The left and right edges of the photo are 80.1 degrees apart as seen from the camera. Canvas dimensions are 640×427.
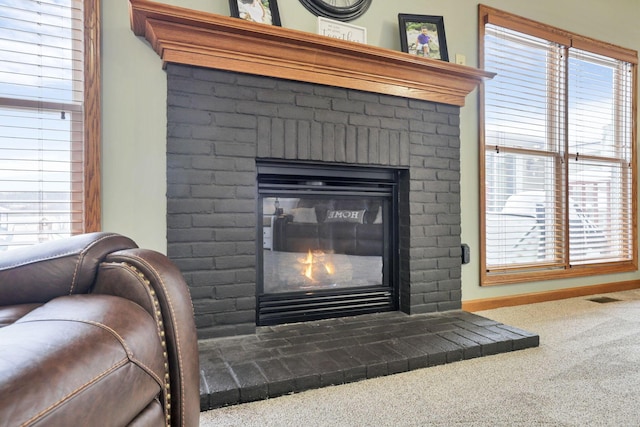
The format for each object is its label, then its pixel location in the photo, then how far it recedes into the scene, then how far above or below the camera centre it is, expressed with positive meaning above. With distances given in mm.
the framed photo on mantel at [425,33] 2363 +1122
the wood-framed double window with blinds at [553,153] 2777 +470
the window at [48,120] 1677 +427
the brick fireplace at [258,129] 1850 +459
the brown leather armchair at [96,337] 525 -213
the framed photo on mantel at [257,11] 1938 +1055
